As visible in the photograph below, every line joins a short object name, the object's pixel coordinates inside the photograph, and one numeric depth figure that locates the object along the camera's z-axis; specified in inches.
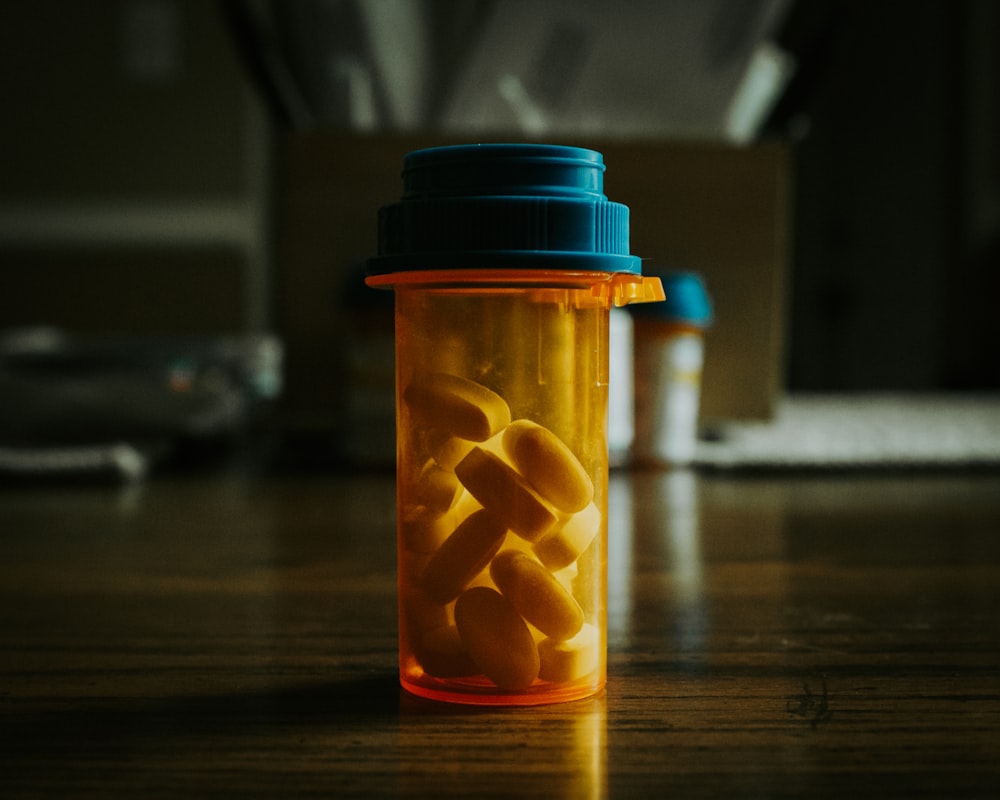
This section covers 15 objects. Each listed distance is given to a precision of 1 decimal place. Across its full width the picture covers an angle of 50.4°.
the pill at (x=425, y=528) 12.6
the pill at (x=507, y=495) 12.1
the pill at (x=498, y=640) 11.7
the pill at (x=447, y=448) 12.5
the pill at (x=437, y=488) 12.6
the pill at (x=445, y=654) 12.2
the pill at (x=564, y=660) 12.1
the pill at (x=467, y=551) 12.1
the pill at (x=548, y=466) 12.2
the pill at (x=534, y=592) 11.9
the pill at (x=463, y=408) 12.4
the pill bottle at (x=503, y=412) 11.8
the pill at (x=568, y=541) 12.3
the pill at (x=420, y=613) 12.4
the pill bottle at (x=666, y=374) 37.3
